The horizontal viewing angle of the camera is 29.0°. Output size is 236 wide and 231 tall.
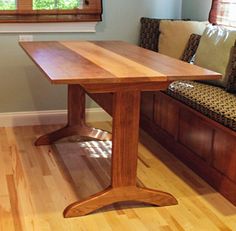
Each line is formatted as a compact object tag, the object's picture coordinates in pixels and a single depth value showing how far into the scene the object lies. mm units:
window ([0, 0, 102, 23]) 3832
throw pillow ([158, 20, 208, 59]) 3814
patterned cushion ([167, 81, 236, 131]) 2697
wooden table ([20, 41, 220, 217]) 2326
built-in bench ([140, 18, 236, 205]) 2727
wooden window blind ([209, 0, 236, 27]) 3635
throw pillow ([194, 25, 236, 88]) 3215
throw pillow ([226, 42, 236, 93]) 3055
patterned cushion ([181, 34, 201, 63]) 3670
